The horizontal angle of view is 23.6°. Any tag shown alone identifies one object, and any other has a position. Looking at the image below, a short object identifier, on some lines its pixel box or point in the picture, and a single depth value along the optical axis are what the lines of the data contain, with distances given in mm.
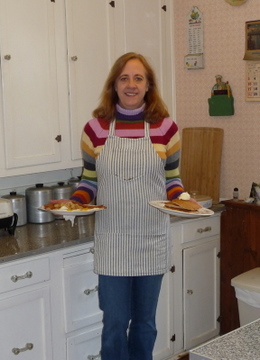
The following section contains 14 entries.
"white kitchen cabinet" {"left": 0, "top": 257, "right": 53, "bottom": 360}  2492
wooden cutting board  3508
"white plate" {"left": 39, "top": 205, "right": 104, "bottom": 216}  2391
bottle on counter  3439
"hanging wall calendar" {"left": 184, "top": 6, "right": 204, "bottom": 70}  3567
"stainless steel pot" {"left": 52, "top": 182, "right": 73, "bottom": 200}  3184
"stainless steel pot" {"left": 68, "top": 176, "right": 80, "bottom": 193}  3289
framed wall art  3297
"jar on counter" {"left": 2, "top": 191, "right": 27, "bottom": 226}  2998
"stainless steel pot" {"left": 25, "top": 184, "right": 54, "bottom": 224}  3082
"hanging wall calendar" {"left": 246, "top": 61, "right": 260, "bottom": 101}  3330
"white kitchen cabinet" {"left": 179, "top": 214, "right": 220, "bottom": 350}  3301
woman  2451
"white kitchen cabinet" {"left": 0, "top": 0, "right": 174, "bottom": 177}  2818
